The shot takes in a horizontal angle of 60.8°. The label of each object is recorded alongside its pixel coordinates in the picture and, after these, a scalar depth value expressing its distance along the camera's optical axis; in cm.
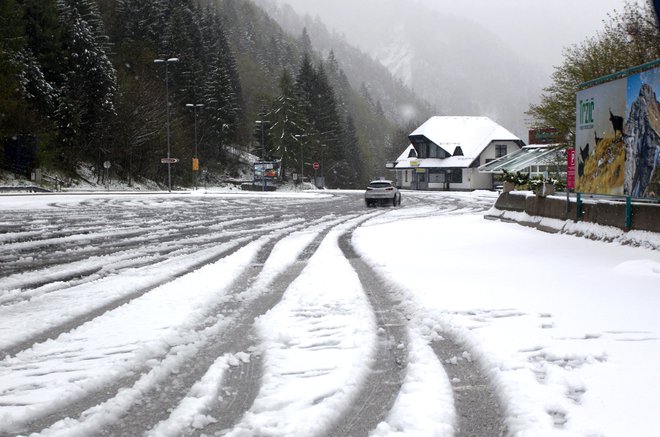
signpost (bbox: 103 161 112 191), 4694
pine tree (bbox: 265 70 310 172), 7694
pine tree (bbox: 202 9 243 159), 7594
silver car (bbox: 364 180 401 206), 3089
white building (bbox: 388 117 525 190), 7012
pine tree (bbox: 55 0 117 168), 5156
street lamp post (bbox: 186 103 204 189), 6486
